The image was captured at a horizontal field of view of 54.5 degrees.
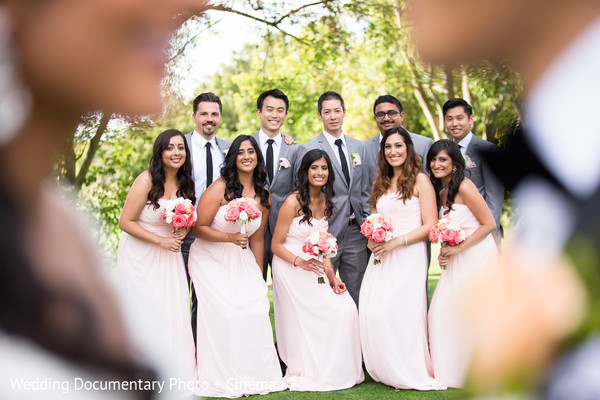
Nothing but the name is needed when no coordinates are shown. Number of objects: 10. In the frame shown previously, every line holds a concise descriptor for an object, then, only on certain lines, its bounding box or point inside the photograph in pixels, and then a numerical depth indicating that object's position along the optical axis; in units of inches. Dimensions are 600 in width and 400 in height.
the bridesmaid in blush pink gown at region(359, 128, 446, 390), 242.5
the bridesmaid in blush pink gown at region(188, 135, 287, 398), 242.5
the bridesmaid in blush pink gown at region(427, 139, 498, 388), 238.5
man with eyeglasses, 299.6
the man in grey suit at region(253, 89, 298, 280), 284.8
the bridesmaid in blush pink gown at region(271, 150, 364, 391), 248.8
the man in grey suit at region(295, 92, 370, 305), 286.5
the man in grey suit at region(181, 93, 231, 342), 287.9
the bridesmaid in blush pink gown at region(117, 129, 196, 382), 245.4
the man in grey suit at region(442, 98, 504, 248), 267.6
